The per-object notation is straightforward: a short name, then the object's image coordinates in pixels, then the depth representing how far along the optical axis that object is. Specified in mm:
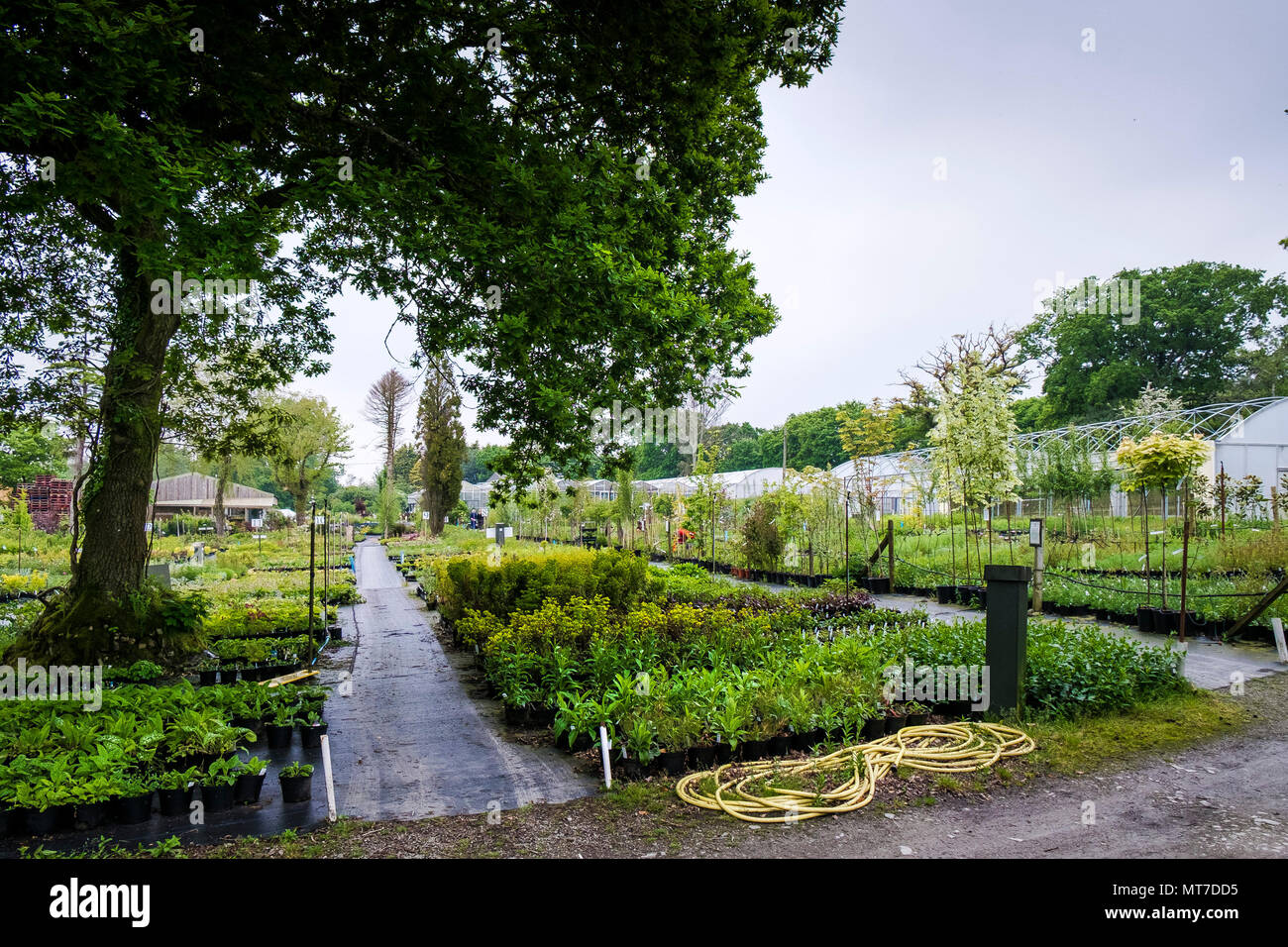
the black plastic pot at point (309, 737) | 5215
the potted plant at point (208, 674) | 7402
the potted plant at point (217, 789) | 3975
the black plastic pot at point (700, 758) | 4539
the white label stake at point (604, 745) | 4391
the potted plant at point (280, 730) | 5141
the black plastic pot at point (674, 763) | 4465
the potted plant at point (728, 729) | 4570
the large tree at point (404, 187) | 4484
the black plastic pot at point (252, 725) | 5309
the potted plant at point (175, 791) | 3918
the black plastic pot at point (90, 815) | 3750
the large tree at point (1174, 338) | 40594
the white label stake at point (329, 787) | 3863
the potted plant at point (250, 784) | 4066
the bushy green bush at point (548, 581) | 8947
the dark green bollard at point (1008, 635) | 5383
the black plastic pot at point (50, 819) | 3646
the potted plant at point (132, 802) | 3812
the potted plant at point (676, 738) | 4477
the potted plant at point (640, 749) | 4461
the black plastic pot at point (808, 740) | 4836
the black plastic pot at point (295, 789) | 4109
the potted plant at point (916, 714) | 5297
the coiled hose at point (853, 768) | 3867
